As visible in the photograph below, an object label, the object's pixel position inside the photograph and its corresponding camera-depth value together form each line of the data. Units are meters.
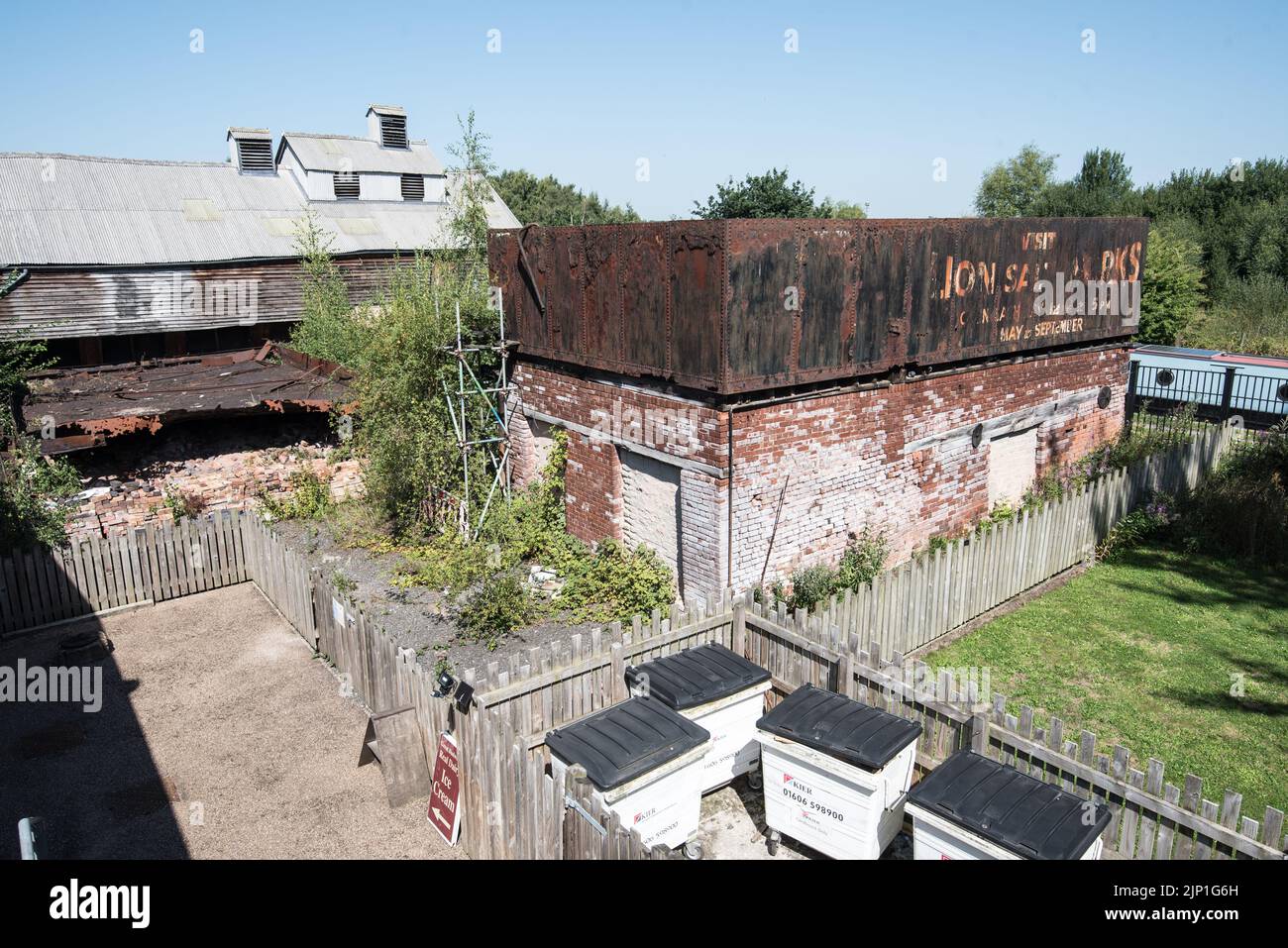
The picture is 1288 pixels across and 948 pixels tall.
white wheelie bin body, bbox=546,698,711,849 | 6.71
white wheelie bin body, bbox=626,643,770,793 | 7.77
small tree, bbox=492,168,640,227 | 62.72
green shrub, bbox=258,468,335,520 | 15.44
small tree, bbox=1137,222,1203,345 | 28.16
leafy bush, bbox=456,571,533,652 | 11.15
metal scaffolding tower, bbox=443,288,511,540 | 13.80
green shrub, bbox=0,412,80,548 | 12.94
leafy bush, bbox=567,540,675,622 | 11.56
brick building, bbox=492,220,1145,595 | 10.45
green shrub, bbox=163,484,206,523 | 14.94
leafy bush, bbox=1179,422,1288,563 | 13.52
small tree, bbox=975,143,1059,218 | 62.38
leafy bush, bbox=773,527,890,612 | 10.95
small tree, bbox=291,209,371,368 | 20.05
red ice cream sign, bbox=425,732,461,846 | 7.54
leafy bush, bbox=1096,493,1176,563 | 13.87
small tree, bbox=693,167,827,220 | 36.72
